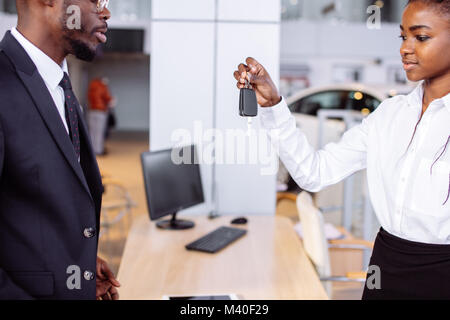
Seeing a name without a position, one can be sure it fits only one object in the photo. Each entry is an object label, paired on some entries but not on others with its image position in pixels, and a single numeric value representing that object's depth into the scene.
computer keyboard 2.28
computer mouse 2.75
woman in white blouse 1.21
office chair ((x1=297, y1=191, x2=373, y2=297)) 2.34
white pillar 2.88
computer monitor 2.45
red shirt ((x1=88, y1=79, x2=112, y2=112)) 9.35
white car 4.90
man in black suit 0.88
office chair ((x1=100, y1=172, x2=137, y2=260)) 4.03
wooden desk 1.83
